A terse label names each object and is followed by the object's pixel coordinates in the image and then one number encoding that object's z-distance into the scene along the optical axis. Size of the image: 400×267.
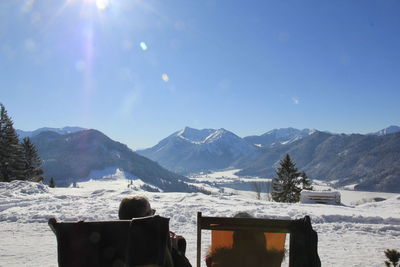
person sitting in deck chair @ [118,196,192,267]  2.68
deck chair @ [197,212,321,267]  2.83
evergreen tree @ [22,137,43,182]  37.31
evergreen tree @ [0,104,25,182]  33.71
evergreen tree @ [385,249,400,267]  2.91
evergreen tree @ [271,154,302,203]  38.56
